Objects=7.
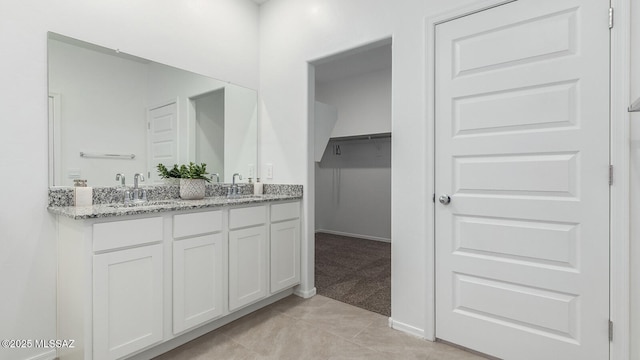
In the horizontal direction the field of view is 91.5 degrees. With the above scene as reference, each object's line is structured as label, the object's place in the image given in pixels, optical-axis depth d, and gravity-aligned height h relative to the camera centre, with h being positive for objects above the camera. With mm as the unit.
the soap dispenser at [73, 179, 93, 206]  1838 -88
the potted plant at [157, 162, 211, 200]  2339 +3
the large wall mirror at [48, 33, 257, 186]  1872 +449
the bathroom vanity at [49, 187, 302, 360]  1533 -544
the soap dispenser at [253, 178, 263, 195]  2922 -90
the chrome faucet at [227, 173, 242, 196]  2779 -104
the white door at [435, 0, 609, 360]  1550 -7
